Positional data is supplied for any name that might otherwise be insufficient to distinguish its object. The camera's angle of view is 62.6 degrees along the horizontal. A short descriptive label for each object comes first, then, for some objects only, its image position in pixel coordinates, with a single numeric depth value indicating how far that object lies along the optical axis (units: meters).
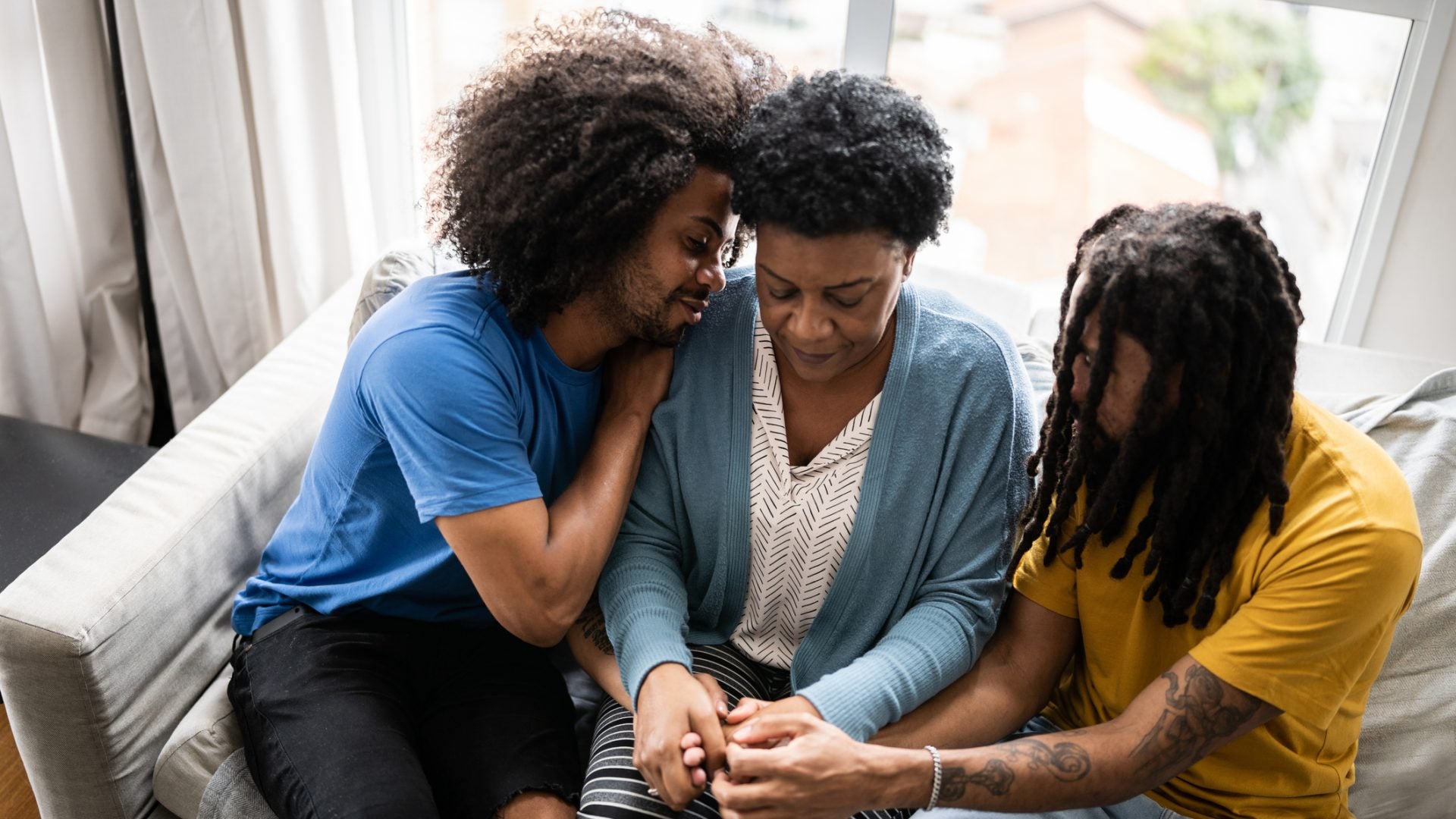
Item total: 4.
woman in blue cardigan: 1.28
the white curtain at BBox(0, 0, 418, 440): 2.15
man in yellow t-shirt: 1.15
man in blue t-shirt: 1.31
